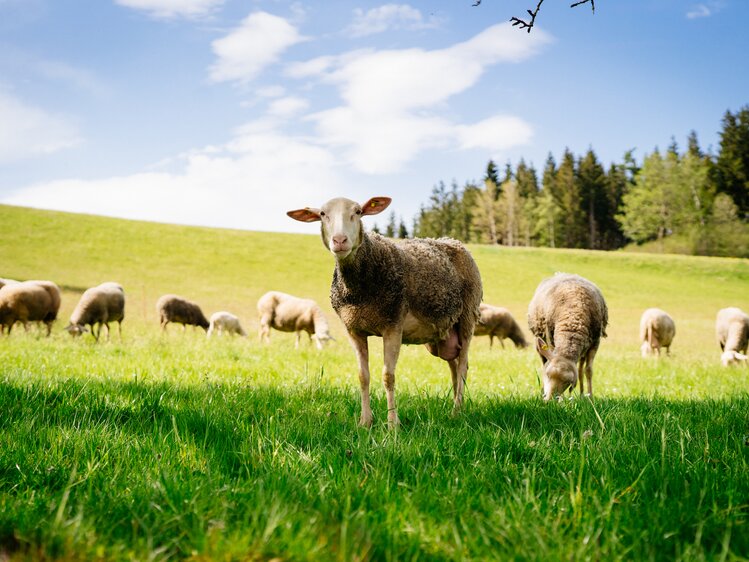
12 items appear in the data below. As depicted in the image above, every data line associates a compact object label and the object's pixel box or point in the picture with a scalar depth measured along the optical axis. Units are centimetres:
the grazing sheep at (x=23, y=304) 1508
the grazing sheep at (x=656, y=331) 1762
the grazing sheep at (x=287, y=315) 1930
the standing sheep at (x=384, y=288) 432
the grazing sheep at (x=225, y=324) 2253
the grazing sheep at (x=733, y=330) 1532
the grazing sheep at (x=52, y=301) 1638
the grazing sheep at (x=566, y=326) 590
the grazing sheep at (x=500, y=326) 2183
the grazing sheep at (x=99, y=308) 1558
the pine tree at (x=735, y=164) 7444
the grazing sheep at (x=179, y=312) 2341
